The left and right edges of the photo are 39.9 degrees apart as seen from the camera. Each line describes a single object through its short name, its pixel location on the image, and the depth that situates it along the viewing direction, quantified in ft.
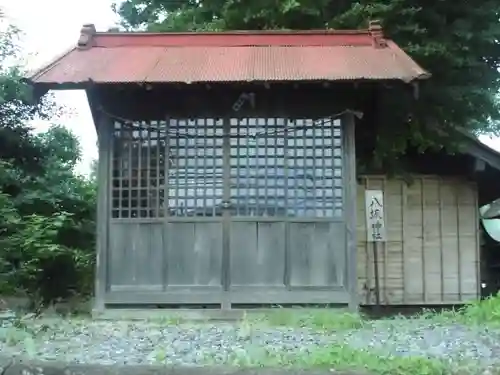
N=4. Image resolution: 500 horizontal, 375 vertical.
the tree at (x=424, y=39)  35.91
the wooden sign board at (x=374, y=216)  37.01
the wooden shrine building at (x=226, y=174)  28.66
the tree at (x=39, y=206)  36.45
